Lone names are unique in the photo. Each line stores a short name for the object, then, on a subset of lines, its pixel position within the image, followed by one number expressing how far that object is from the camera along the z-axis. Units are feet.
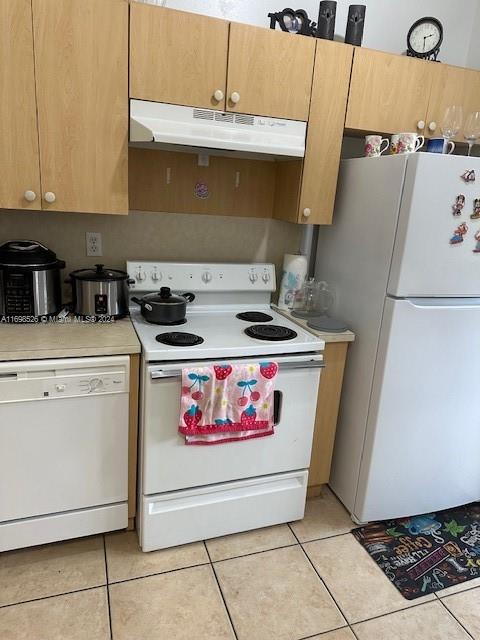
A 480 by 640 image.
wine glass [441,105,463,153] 6.69
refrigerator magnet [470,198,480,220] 5.98
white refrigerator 5.92
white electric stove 5.77
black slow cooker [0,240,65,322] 6.02
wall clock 7.19
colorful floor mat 6.17
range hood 5.81
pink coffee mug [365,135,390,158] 6.88
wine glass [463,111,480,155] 6.73
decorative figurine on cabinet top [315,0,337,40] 6.65
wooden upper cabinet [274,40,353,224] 6.56
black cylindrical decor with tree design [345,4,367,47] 6.77
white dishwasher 5.38
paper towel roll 7.84
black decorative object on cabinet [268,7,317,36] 6.58
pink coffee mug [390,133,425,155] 6.42
